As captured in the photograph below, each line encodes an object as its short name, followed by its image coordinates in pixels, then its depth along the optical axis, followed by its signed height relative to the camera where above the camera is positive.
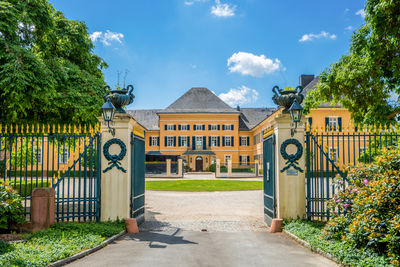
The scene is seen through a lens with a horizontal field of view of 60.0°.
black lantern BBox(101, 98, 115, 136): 7.47 +0.86
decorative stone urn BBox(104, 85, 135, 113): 8.27 +1.28
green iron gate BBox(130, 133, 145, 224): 8.28 -0.67
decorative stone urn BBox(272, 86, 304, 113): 8.17 +1.30
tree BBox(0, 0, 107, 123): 8.12 +2.31
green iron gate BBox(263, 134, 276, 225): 8.22 -0.64
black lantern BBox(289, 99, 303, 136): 7.54 +0.88
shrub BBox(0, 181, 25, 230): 6.88 -1.14
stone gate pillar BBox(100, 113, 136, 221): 7.91 -0.48
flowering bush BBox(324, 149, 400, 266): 4.97 -0.93
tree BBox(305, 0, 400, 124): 10.58 +2.79
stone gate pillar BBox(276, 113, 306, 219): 7.88 -0.53
